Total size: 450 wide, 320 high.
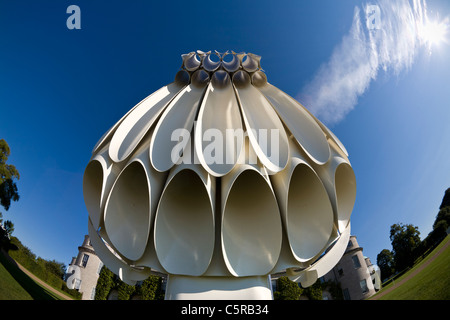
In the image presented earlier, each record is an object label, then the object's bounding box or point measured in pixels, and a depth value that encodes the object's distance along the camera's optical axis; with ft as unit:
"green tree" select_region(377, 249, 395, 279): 96.95
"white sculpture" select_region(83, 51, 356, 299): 25.55
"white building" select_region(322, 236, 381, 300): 78.69
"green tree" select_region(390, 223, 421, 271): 79.97
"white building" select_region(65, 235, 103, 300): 76.54
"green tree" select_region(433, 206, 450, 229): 60.29
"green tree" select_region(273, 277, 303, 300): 79.10
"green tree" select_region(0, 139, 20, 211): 51.31
